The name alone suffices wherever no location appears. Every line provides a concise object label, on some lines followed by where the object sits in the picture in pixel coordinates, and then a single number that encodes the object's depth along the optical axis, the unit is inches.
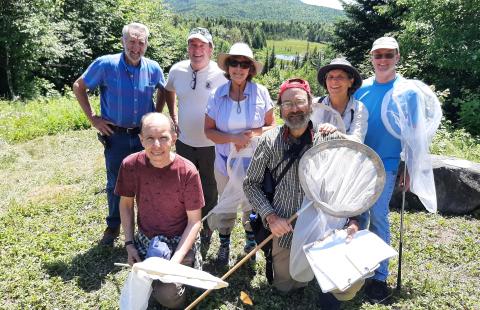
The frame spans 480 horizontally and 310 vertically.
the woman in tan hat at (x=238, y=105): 150.7
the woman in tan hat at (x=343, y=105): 136.6
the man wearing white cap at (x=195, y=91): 166.2
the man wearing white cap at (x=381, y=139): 144.3
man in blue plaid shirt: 162.9
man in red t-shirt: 129.5
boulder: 221.1
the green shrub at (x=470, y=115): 436.8
